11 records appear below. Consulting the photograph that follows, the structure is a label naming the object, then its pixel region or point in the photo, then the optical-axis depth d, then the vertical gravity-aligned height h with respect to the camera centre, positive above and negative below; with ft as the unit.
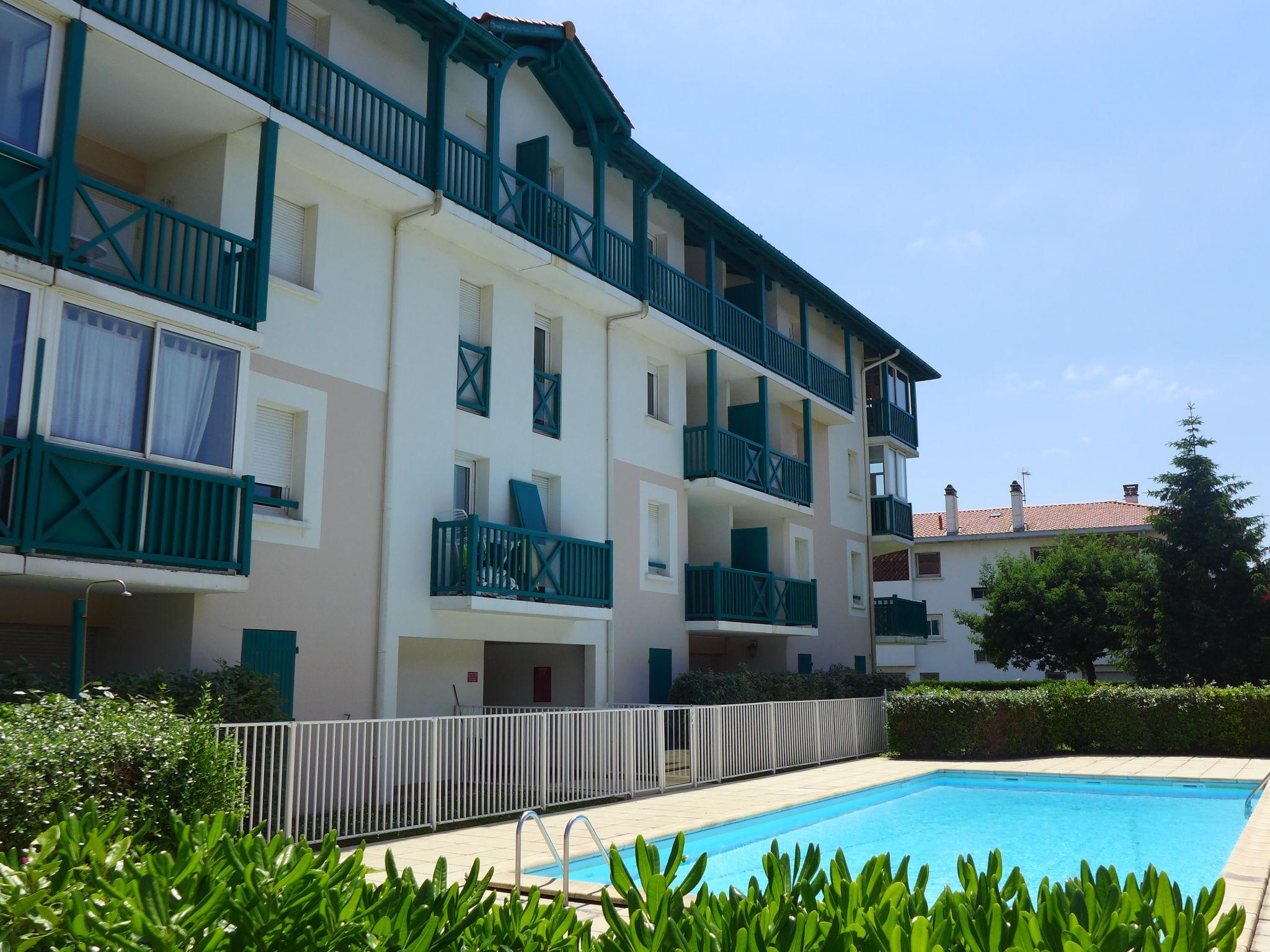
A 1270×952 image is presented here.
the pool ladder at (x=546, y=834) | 23.80 -3.69
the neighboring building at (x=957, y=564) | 163.02 +16.18
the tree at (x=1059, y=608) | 113.60 +6.37
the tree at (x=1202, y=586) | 88.58 +6.79
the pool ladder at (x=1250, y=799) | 50.18 -6.26
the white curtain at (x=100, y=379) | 34.19 +9.24
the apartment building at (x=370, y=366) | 34.60 +13.21
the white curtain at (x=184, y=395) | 36.96 +9.38
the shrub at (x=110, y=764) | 21.94 -2.05
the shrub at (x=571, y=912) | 10.54 -2.57
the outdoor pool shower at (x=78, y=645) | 30.45 +0.69
